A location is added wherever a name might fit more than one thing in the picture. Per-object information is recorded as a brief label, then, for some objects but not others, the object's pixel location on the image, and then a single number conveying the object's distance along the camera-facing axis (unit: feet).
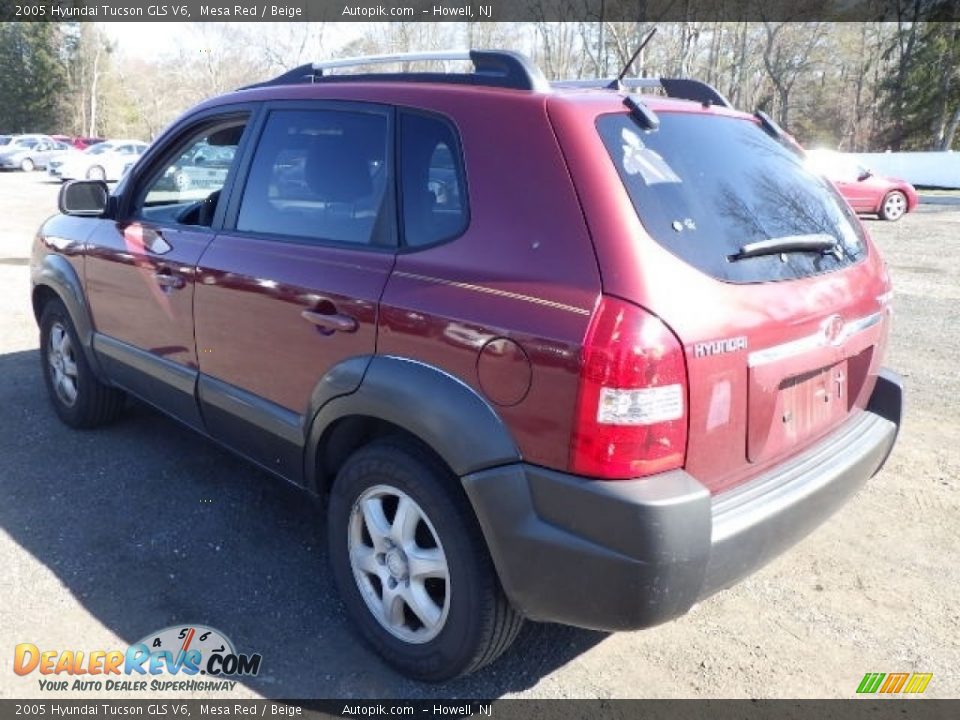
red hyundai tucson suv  6.66
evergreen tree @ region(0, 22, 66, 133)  177.99
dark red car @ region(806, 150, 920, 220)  54.29
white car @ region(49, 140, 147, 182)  88.79
